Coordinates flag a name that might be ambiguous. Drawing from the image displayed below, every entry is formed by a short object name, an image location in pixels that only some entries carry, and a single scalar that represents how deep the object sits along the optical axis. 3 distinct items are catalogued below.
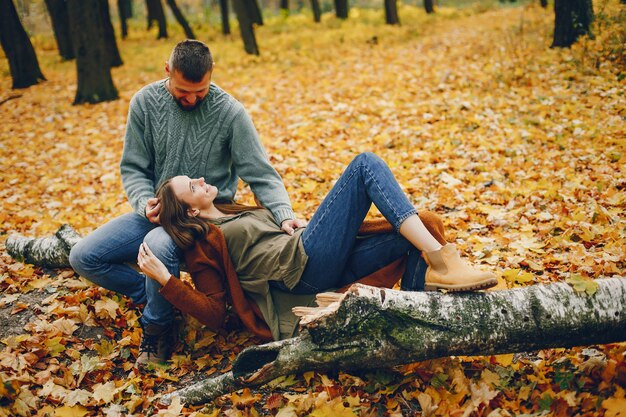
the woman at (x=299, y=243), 2.78
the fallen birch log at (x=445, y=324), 2.38
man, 3.41
